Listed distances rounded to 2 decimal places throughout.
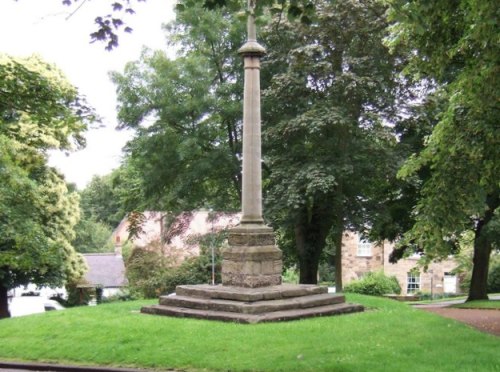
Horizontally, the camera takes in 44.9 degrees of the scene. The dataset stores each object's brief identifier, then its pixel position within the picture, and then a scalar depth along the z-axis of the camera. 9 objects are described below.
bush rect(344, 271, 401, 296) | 40.78
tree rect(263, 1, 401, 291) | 20.59
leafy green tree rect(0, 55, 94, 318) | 10.40
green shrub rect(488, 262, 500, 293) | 43.22
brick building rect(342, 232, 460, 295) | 47.44
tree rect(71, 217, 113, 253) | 64.12
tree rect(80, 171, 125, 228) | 77.19
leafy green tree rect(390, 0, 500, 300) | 10.95
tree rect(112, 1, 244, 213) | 22.77
